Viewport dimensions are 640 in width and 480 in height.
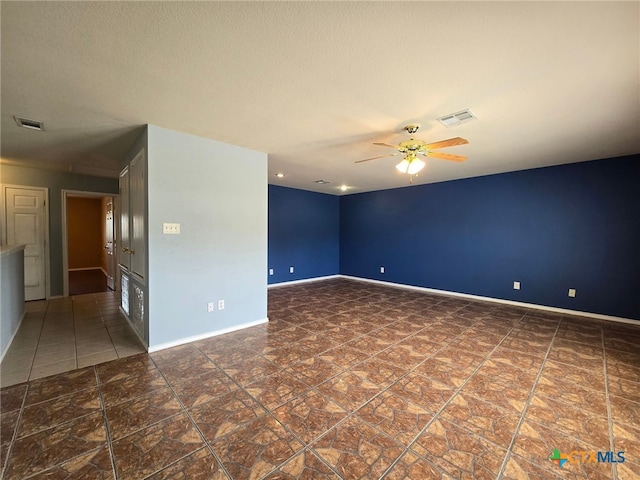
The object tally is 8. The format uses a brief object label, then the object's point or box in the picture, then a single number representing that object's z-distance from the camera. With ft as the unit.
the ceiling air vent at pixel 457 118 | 8.03
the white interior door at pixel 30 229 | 15.42
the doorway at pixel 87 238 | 27.71
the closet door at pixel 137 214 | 9.68
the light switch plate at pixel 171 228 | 9.52
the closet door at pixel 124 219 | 12.04
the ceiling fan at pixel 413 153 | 9.05
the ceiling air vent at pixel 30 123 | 8.63
